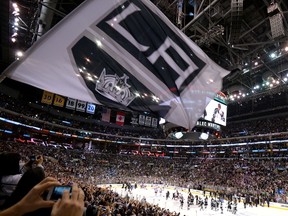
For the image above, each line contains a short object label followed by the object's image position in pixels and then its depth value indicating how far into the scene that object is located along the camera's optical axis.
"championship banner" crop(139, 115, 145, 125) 33.39
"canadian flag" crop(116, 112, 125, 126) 34.11
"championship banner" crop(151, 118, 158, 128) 34.89
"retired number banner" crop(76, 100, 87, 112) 27.65
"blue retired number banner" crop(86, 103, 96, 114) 29.58
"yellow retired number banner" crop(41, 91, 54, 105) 28.62
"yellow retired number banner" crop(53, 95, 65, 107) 27.35
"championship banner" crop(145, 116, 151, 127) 34.31
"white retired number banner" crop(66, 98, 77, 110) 26.32
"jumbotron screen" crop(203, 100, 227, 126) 13.91
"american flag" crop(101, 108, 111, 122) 30.85
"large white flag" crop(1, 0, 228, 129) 2.90
